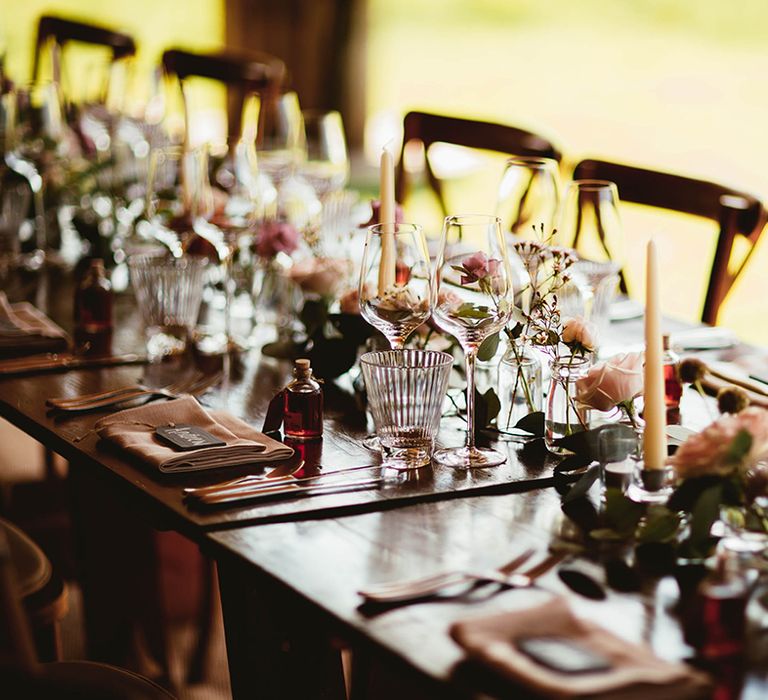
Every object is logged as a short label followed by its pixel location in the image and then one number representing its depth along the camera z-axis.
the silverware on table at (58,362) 2.95
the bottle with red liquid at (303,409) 2.70
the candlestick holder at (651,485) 2.46
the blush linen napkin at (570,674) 2.18
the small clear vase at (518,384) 2.72
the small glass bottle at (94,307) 3.11
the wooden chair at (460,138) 3.80
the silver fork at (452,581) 2.32
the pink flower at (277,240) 3.12
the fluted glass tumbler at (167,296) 3.03
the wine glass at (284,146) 3.66
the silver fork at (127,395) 2.79
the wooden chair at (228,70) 4.88
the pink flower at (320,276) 3.05
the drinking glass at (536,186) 3.12
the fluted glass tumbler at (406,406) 2.61
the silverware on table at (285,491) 2.51
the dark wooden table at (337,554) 2.28
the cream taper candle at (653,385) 2.44
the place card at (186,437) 2.62
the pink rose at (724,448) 2.36
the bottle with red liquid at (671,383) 2.73
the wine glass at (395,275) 2.66
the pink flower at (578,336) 2.64
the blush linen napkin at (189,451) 2.60
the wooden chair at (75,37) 5.64
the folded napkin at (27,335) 3.03
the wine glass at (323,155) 3.61
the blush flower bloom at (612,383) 2.60
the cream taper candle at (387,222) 2.66
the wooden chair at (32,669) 2.24
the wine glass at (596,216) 2.94
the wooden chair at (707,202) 3.28
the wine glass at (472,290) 2.59
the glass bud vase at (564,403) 2.65
